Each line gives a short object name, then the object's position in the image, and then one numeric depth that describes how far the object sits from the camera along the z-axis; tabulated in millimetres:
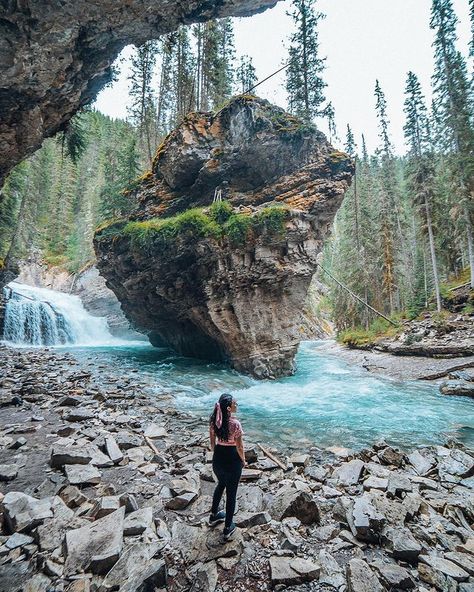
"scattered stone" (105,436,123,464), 5973
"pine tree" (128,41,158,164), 28422
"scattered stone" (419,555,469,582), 3377
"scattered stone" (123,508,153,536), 3879
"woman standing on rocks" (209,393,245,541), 4074
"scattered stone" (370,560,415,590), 3225
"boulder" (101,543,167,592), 3031
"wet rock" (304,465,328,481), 5891
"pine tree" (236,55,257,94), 34219
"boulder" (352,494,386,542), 3982
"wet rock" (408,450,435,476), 6512
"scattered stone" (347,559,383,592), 3129
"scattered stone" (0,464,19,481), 5070
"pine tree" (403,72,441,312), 28453
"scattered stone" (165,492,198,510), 4648
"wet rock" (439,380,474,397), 13148
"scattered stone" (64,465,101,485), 5082
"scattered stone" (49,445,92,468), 5543
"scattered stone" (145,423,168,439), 7650
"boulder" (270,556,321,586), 3336
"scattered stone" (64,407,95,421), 8070
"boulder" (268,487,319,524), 4426
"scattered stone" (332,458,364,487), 5707
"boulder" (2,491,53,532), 3799
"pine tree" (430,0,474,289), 25016
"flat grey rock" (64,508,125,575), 3261
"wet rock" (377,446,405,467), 6706
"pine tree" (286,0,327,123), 24500
